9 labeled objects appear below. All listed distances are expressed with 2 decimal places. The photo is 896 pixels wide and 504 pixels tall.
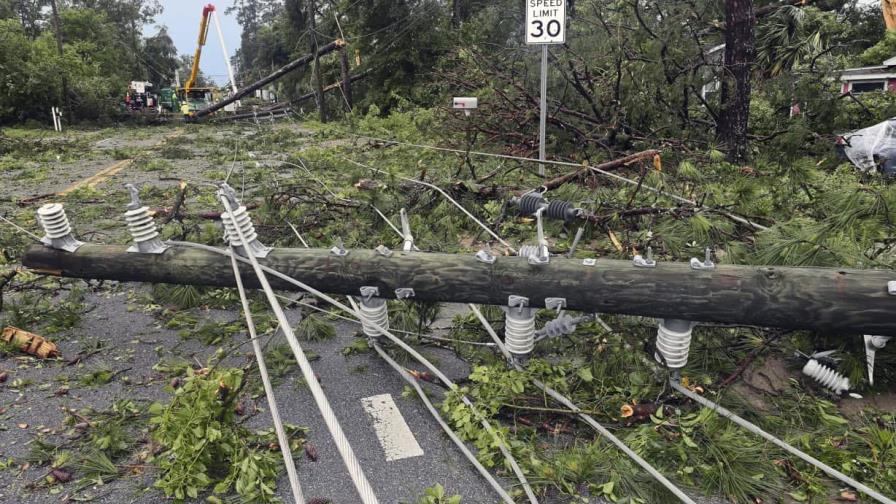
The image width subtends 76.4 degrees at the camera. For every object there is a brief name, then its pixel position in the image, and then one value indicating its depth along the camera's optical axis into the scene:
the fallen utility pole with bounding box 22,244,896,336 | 2.56
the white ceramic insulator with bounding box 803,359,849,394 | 2.87
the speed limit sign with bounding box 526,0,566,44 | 6.18
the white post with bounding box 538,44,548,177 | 6.42
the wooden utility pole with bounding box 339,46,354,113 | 20.12
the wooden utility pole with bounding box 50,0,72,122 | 22.12
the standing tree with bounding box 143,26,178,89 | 64.91
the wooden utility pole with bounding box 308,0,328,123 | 20.23
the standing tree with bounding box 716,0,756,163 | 7.27
